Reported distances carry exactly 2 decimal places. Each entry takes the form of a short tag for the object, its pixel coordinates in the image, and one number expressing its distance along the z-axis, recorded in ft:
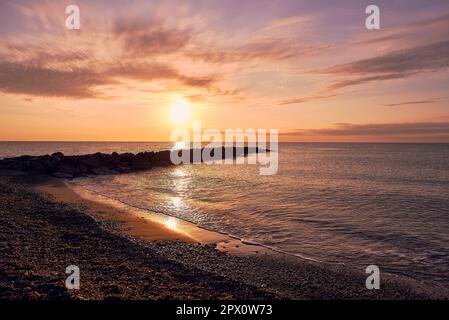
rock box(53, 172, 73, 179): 115.14
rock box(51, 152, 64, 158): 148.10
